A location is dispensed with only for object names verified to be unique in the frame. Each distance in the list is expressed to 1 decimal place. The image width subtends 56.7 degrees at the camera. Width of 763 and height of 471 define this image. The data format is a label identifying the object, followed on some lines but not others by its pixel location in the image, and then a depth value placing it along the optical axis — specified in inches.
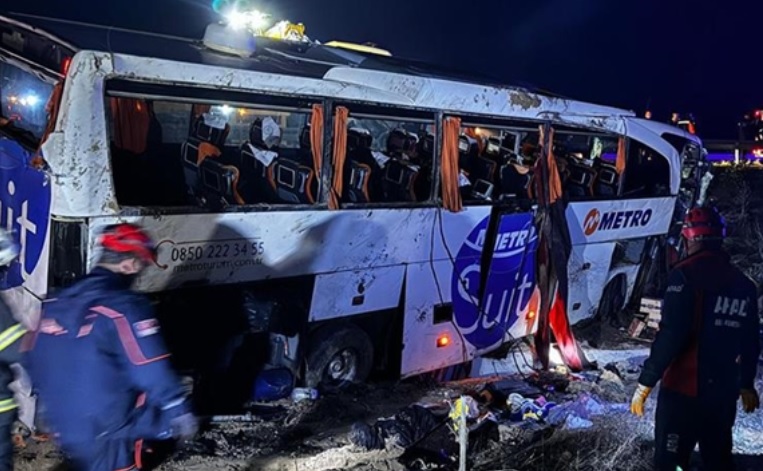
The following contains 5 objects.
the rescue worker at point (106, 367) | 118.8
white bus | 181.0
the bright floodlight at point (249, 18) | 317.1
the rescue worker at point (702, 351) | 146.9
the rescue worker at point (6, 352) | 125.0
